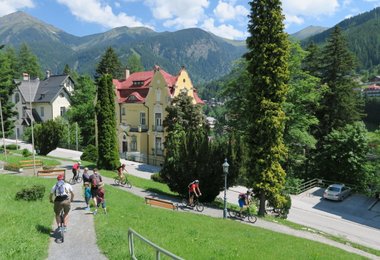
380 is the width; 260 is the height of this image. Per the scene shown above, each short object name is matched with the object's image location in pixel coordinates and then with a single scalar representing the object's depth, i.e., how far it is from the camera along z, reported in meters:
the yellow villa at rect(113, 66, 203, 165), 45.66
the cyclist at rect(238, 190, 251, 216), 20.92
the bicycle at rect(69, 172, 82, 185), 23.71
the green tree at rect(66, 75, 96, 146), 57.14
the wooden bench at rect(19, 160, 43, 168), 27.49
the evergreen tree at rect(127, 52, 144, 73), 99.25
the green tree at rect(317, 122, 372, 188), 36.84
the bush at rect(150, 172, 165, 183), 32.47
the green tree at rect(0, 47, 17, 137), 48.49
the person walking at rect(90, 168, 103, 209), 16.17
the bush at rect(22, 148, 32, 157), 37.00
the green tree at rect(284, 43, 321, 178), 33.31
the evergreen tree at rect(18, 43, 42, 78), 98.81
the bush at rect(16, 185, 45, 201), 16.70
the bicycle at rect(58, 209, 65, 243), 11.76
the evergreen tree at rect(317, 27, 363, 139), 41.81
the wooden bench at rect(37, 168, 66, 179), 25.52
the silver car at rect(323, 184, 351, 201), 32.47
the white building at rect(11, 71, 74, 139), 64.69
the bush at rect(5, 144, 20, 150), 48.50
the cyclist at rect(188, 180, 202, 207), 21.30
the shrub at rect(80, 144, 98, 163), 38.52
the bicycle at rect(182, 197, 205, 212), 21.44
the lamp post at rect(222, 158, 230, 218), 20.41
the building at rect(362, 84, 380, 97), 148.93
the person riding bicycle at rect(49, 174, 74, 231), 11.94
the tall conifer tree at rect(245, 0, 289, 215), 20.91
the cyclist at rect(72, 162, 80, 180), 23.60
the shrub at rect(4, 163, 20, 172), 27.41
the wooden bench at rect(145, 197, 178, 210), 20.25
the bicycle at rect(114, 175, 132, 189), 26.00
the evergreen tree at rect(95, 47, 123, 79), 77.00
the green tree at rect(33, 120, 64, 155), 42.00
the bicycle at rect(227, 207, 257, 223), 20.44
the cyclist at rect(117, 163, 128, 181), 25.27
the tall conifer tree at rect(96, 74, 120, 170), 30.80
